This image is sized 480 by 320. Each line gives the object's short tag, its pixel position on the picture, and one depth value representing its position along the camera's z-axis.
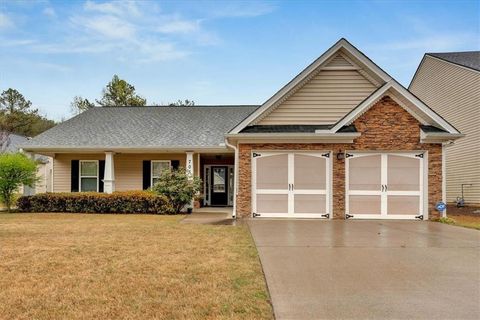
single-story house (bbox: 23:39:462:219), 12.67
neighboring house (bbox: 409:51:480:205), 18.91
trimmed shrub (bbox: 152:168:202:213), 15.66
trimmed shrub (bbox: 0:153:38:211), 15.74
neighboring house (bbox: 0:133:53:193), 24.35
